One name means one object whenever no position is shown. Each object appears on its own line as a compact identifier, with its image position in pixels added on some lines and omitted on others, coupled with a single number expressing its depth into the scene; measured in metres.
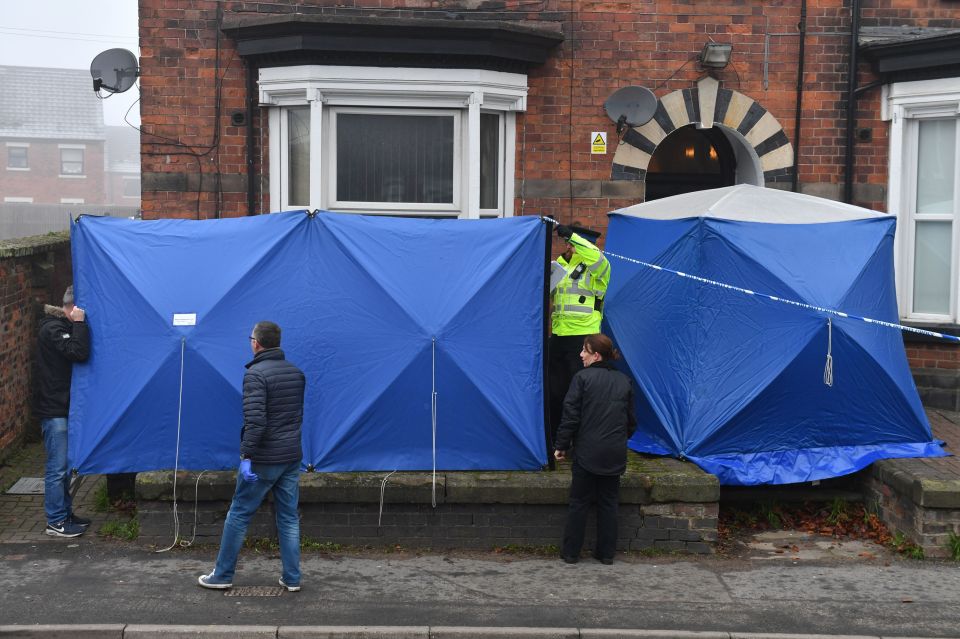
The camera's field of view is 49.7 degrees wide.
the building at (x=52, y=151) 63.19
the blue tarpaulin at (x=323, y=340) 7.67
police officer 8.52
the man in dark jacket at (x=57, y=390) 7.73
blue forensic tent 8.15
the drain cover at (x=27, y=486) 9.23
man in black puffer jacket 6.54
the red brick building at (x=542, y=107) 10.75
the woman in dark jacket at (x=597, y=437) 7.23
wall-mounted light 11.14
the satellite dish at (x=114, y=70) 10.99
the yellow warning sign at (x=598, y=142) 11.27
